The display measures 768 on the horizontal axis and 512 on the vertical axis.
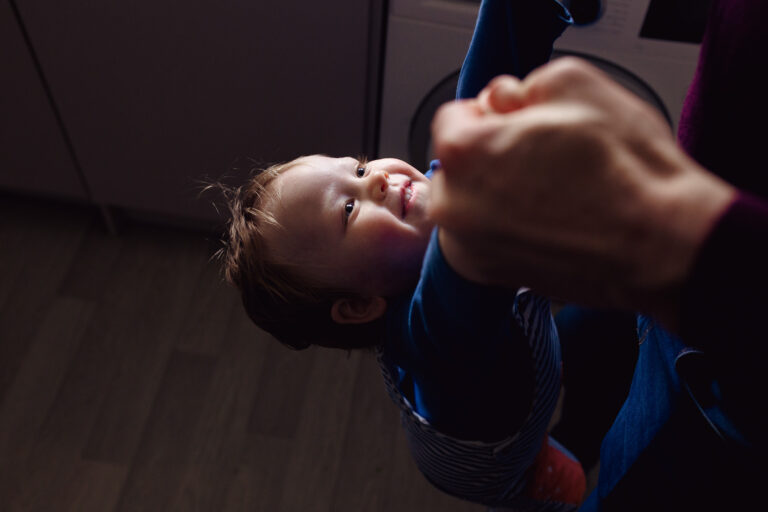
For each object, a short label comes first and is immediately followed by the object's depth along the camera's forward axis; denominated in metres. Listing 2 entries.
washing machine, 1.07
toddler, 0.55
